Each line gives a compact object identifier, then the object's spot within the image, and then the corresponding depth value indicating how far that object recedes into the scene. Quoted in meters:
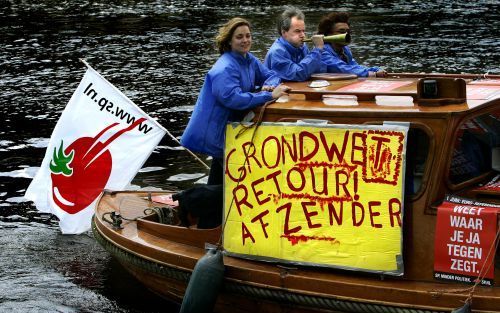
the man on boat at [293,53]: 8.41
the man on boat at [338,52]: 9.12
